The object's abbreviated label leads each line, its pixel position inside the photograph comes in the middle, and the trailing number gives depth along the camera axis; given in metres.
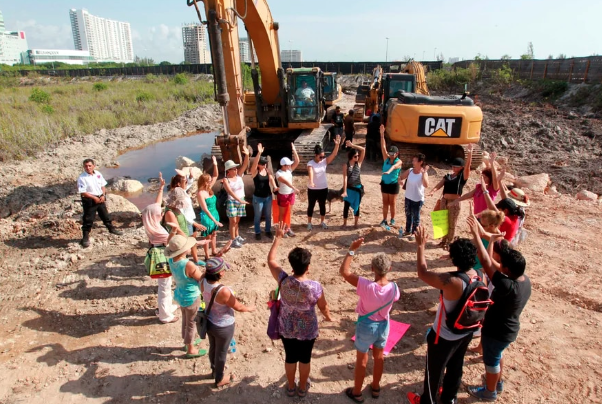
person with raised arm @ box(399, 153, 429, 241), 6.38
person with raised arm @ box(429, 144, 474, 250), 5.93
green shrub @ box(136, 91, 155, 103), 26.84
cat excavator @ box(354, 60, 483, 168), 10.17
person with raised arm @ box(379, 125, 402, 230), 6.75
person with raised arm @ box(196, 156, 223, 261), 5.68
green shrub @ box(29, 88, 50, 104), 24.81
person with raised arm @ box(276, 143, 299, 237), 6.46
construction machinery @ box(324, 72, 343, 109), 15.42
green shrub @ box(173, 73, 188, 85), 38.60
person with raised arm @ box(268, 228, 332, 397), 3.12
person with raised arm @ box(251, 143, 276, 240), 6.53
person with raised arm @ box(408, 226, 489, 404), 2.98
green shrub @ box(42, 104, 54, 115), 20.05
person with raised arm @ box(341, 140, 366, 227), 6.68
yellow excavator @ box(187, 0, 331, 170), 7.16
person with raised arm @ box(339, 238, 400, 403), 3.12
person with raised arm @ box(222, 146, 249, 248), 6.23
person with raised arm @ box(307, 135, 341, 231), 6.70
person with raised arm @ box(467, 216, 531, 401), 3.17
